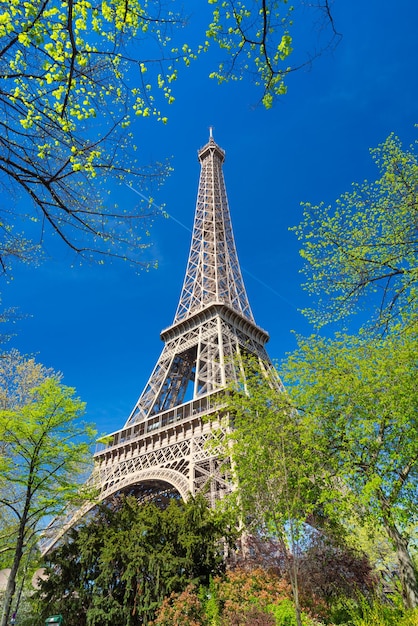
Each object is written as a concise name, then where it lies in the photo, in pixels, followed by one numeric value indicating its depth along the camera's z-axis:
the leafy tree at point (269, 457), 12.25
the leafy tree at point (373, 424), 11.27
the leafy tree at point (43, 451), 14.70
